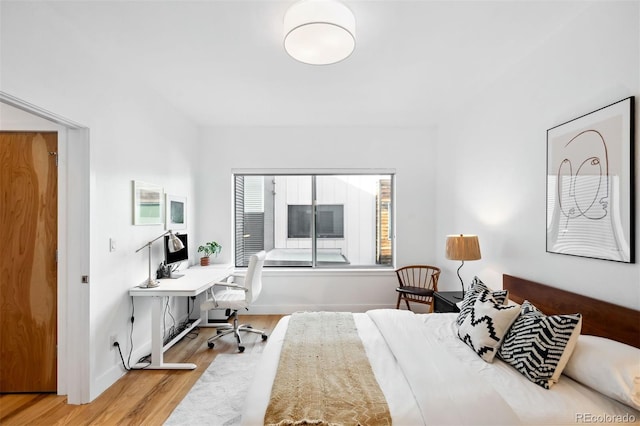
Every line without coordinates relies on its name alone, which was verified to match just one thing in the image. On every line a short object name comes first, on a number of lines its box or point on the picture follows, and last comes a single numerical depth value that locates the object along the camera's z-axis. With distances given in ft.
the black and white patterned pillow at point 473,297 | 6.91
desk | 9.21
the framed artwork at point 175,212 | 11.67
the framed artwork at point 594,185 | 5.63
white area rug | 7.00
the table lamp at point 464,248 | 9.66
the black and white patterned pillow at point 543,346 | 5.10
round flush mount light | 6.04
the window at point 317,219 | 15.66
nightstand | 9.70
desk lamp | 10.09
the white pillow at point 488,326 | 6.08
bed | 4.39
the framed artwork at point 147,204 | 9.64
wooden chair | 12.76
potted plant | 13.74
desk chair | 10.94
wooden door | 8.03
